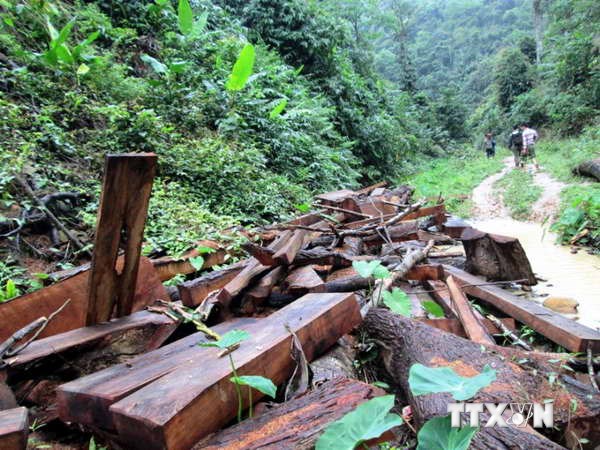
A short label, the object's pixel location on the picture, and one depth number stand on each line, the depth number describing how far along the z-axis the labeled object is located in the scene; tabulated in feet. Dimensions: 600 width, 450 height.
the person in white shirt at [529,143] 38.02
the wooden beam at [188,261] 8.77
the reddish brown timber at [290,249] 7.26
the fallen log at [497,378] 3.42
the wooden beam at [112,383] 3.69
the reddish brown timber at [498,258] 9.84
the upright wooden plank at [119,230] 4.33
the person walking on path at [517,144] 40.29
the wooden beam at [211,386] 3.18
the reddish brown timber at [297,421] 3.23
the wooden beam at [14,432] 3.02
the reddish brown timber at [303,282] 6.95
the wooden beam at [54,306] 5.31
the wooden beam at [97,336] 4.60
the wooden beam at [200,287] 7.01
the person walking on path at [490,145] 59.35
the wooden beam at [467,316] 6.17
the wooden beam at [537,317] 6.40
